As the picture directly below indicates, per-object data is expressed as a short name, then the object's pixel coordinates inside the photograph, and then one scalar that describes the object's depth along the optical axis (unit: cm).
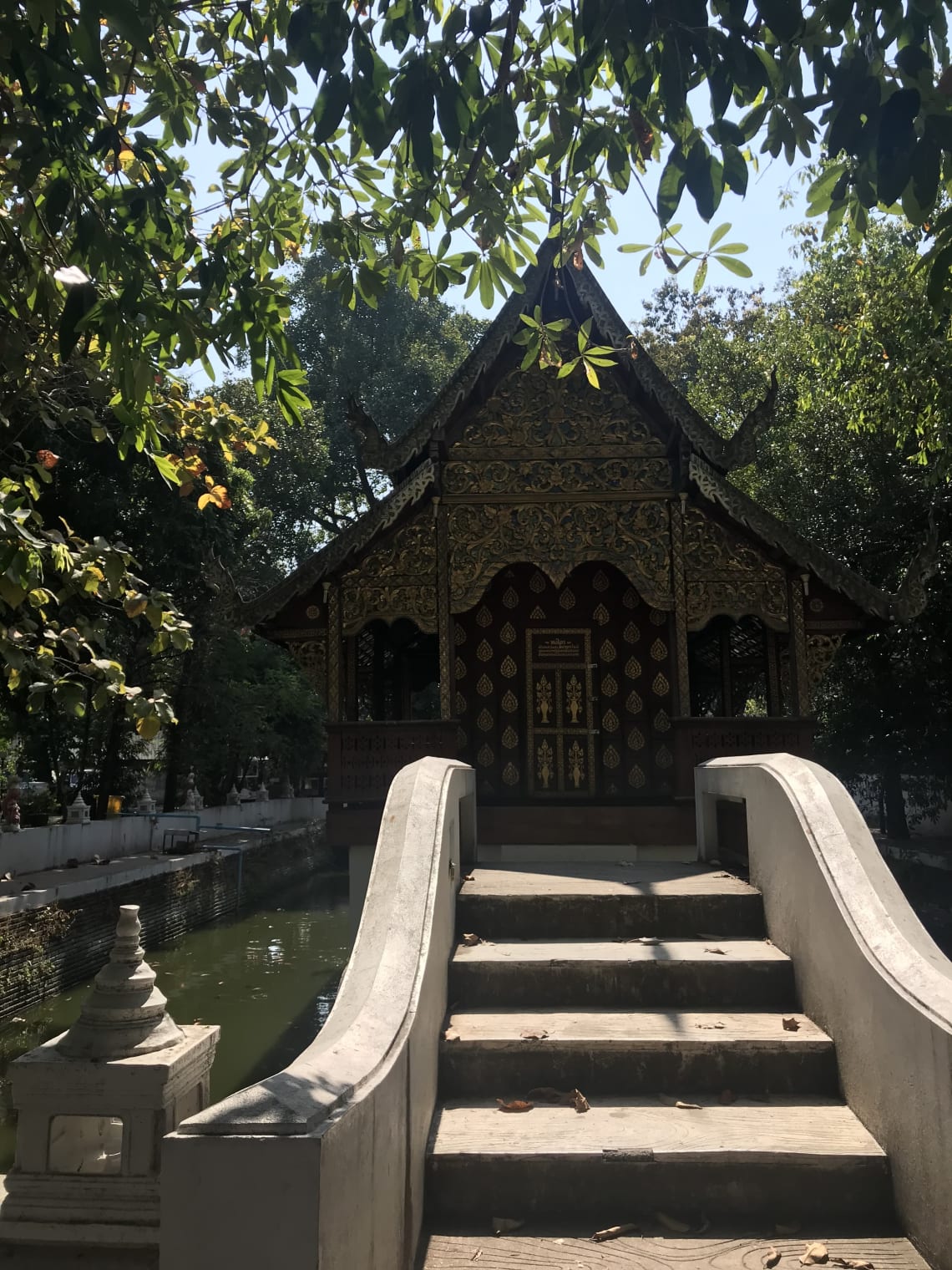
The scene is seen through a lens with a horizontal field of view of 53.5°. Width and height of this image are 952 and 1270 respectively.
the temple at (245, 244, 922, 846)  923
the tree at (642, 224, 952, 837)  1159
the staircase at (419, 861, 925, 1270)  321
